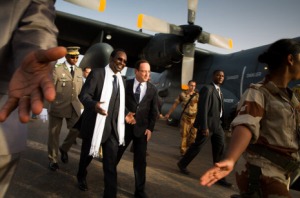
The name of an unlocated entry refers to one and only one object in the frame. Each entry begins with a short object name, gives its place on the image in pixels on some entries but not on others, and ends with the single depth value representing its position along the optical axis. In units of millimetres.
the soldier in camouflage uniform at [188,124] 6520
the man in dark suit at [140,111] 3703
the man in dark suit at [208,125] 4945
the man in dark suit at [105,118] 3287
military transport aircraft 9250
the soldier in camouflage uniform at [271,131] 1715
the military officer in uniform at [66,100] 4668
